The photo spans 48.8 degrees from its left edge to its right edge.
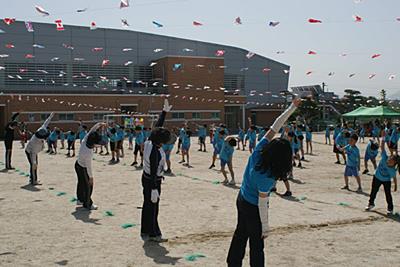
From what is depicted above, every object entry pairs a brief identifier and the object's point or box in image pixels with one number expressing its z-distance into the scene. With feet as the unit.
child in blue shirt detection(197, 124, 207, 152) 86.43
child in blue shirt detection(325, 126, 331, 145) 97.28
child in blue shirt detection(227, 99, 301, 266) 13.28
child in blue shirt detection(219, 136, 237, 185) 40.98
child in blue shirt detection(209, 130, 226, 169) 51.89
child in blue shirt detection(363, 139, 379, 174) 45.85
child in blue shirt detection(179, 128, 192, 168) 60.39
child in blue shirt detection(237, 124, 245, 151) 90.13
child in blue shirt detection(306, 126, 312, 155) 75.23
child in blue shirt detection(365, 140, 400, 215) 28.13
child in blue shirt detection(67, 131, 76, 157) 76.40
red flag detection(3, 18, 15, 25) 60.51
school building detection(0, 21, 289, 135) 144.97
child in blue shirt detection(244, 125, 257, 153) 72.33
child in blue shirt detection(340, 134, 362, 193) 36.45
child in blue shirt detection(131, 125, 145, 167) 58.59
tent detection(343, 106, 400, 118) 104.94
